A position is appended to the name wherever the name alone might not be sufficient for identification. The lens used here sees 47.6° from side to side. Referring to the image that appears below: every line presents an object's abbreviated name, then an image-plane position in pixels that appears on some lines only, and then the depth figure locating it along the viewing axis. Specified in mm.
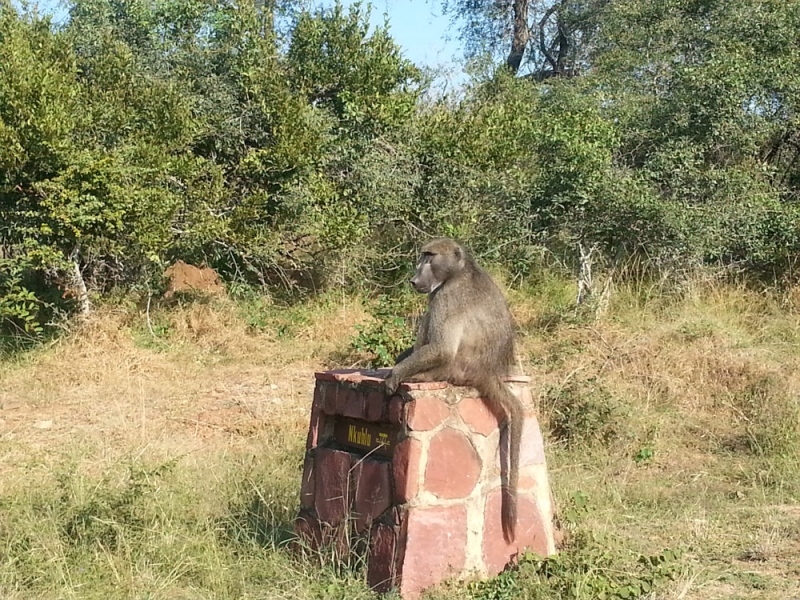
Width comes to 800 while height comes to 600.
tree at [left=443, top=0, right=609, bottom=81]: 17734
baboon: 4109
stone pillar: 3889
